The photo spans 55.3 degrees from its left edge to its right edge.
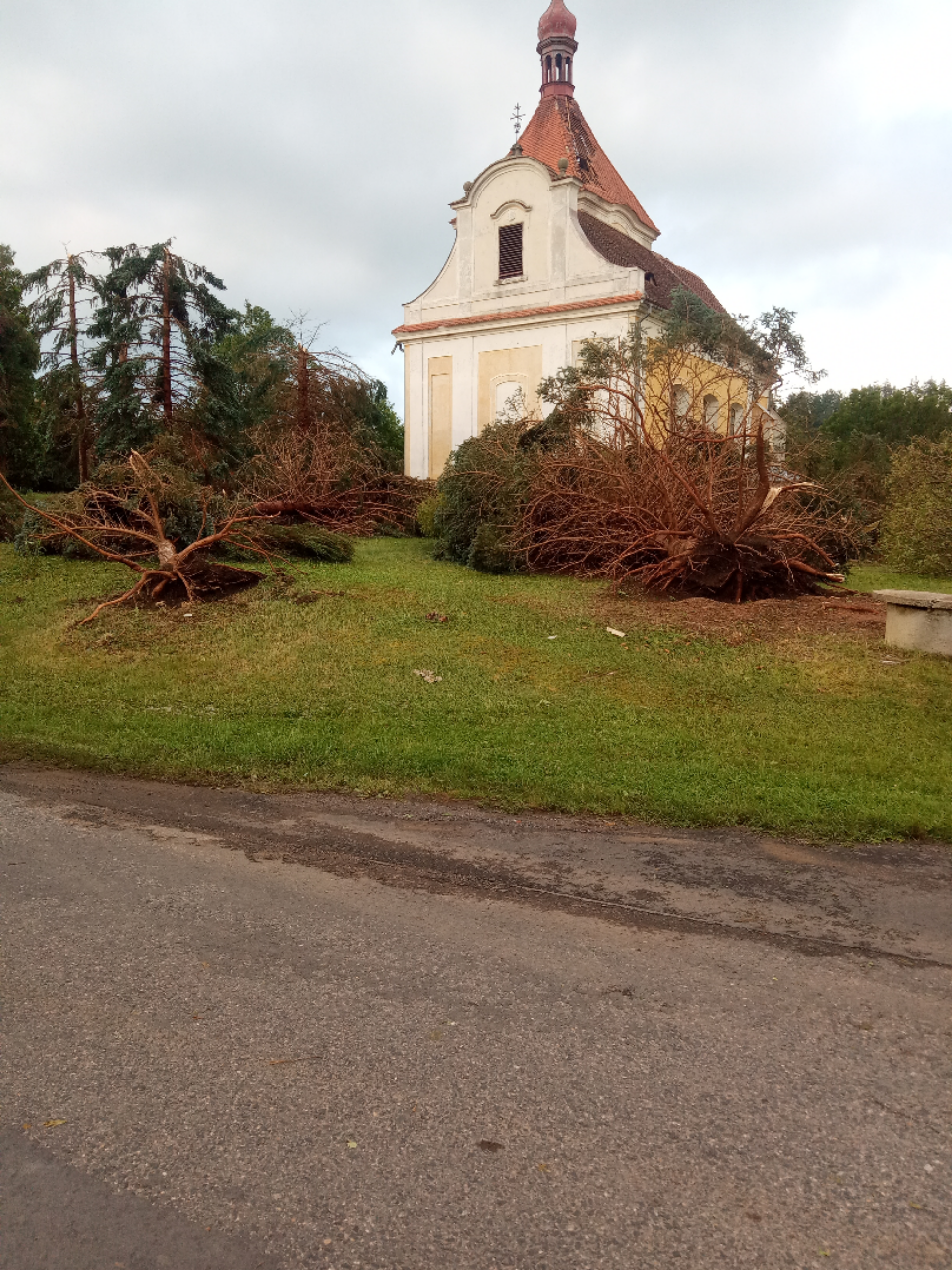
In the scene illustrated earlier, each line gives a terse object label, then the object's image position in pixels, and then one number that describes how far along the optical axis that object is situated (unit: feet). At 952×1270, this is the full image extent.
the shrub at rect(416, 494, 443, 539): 67.72
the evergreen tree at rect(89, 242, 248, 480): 68.18
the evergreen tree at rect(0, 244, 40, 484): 98.17
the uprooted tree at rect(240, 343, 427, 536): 64.54
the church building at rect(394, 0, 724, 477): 102.22
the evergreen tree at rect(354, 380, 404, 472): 83.10
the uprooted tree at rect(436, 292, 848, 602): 40.09
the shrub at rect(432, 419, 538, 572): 49.98
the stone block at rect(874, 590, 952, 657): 31.17
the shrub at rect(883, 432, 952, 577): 56.80
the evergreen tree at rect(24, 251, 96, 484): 85.05
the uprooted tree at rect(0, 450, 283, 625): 40.57
